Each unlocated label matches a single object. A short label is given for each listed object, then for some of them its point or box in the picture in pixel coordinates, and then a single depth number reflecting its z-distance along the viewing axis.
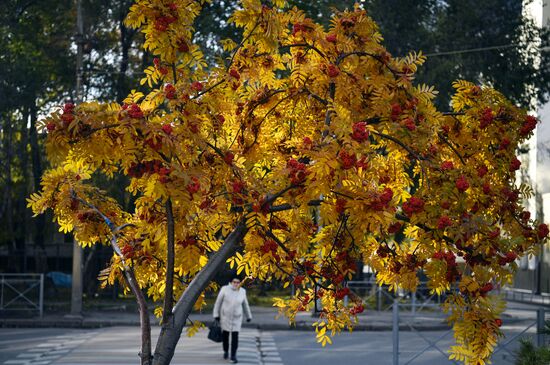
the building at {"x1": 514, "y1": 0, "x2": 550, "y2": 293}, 47.12
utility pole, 24.27
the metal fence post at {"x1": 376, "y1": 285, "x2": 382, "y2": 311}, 28.65
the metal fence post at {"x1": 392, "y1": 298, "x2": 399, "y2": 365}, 14.50
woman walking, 16.64
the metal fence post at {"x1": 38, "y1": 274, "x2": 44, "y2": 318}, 25.30
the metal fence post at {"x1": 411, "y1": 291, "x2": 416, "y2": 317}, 28.13
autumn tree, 6.46
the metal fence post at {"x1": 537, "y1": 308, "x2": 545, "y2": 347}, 12.76
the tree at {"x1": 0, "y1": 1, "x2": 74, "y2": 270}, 29.33
